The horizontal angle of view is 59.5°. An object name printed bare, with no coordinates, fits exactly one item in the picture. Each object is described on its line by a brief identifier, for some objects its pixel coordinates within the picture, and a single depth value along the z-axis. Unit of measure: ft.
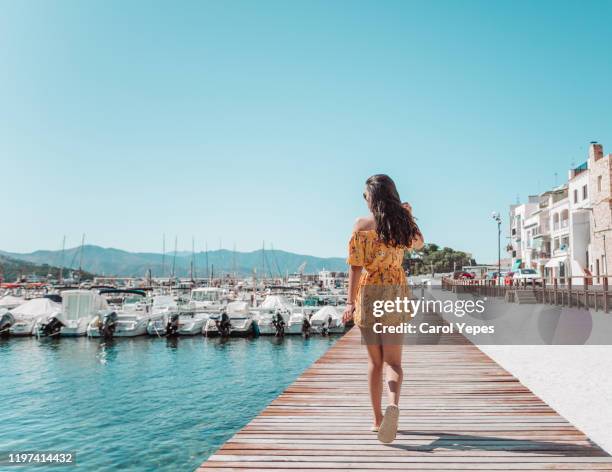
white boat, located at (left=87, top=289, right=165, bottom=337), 123.34
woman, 14.01
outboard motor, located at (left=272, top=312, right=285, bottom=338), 125.29
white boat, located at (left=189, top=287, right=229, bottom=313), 150.50
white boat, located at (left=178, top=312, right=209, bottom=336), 125.80
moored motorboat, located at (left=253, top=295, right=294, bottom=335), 126.62
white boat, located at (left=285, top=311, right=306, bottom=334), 124.77
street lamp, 139.85
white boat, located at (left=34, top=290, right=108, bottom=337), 126.41
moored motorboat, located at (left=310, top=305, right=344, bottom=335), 126.57
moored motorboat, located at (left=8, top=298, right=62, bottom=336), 127.95
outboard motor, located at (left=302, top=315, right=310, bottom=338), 125.29
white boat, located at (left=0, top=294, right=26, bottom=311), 165.19
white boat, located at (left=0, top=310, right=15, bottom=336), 129.65
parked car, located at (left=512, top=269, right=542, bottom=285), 141.60
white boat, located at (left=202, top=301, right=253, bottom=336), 125.90
